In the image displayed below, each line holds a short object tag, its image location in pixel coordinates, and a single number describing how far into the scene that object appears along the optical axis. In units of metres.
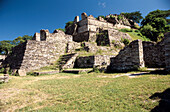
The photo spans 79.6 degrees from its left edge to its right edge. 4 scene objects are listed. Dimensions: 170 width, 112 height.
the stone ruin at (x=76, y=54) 8.44
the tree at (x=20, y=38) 49.61
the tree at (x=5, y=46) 42.27
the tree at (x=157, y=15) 37.02
